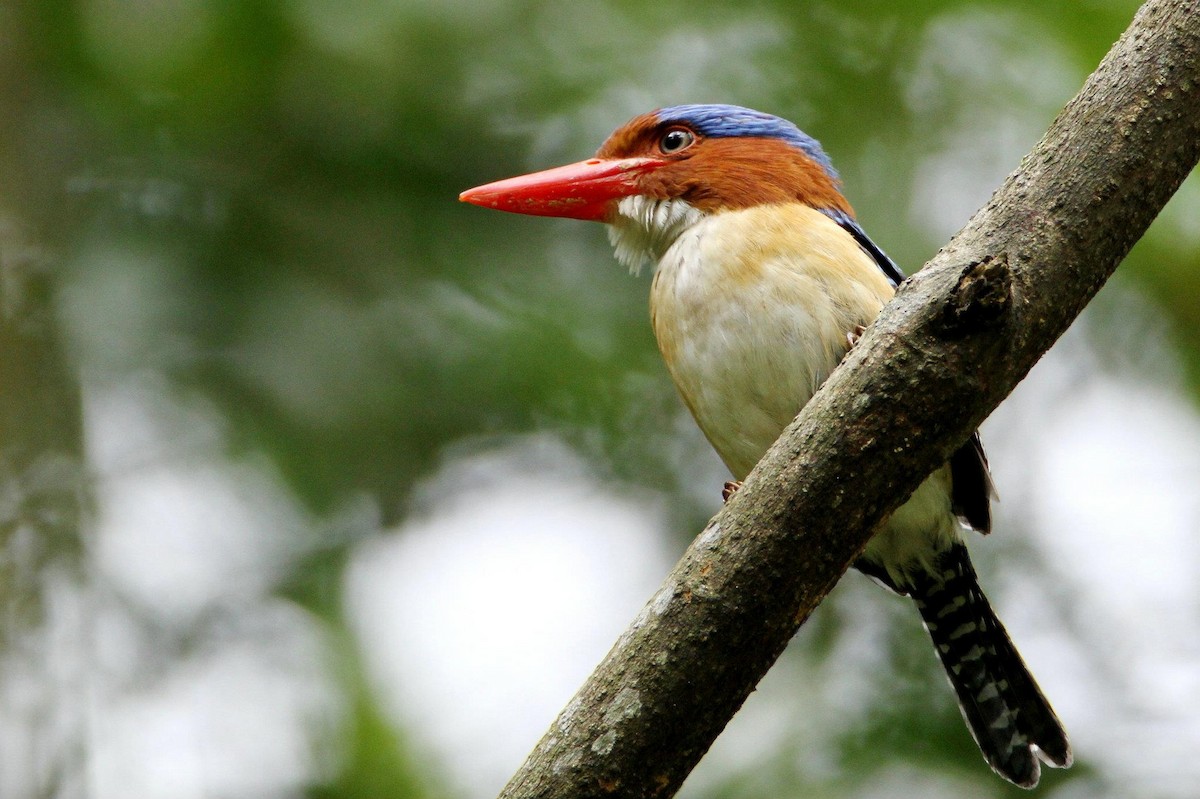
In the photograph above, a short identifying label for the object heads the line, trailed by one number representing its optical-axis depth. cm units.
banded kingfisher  700
